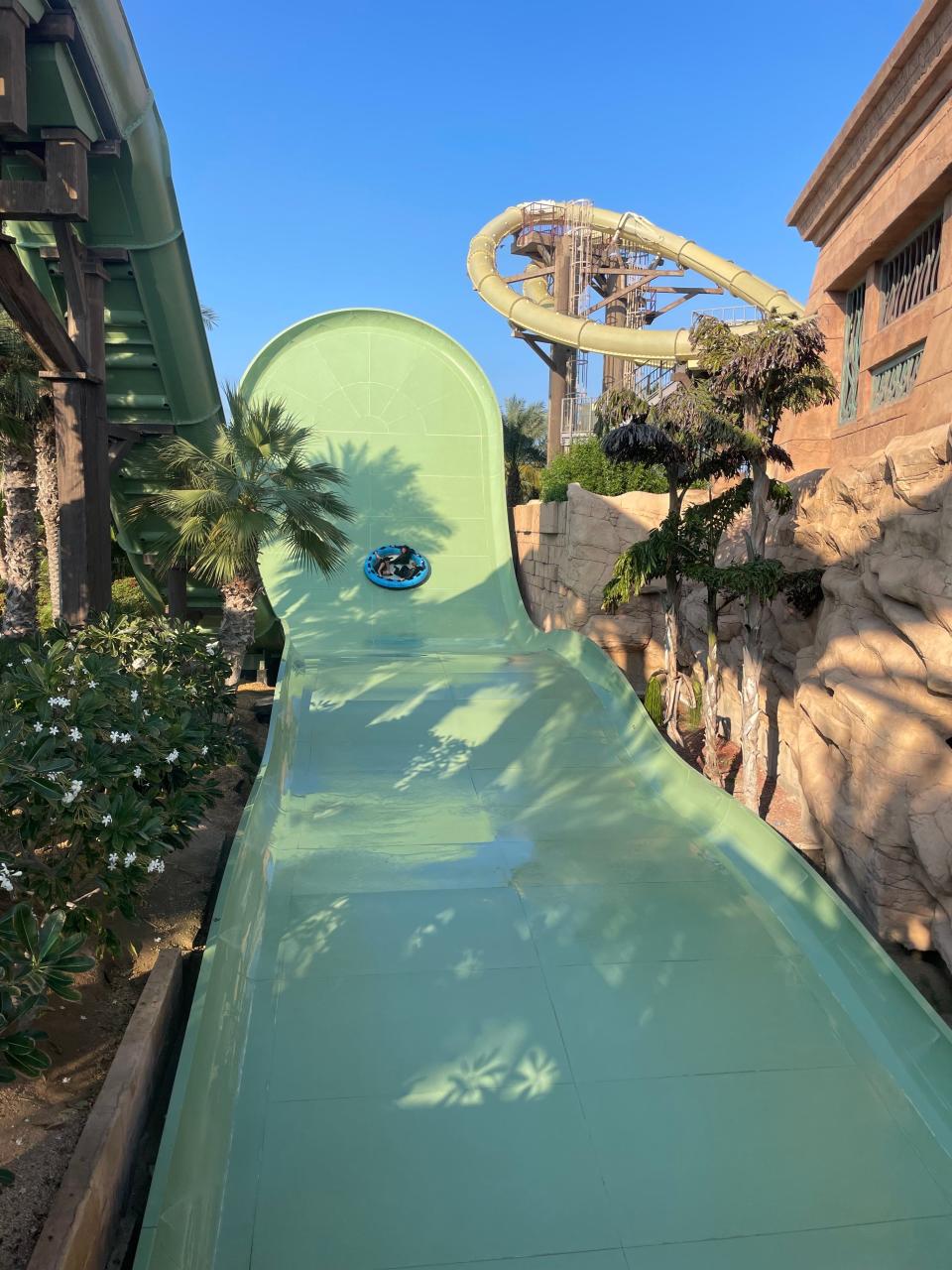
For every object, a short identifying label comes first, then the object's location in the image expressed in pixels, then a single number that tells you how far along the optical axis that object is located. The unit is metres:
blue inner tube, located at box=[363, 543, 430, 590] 14.52
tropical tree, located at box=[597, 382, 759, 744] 8.25
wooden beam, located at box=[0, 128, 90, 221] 6.32
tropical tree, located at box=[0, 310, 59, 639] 10.17
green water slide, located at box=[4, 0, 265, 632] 6.62
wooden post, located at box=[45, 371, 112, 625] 7.71
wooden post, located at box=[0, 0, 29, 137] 5.62
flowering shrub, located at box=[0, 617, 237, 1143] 3.10
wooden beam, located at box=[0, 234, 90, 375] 6.45
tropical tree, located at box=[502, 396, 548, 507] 24.16
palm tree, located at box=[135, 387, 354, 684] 8.95
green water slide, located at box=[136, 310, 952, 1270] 3.38
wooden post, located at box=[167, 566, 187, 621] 12.49
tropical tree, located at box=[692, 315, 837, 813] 7.83
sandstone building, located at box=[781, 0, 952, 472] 8.00
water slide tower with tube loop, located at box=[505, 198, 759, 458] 25.80
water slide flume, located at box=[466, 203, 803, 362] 21.03
